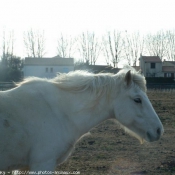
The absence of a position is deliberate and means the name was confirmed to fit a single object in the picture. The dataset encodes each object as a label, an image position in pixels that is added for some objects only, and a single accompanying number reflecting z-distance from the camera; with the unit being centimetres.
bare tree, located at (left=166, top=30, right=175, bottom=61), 6960
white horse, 343
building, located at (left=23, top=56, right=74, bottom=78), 5342
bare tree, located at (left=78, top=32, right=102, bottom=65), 6222
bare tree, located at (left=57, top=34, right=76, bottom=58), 6234
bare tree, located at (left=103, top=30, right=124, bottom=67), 6041
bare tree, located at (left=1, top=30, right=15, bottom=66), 4506
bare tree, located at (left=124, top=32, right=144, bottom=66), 6209
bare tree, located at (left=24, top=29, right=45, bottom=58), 6138
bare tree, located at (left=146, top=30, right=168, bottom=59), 6781
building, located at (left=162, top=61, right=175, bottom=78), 6625
